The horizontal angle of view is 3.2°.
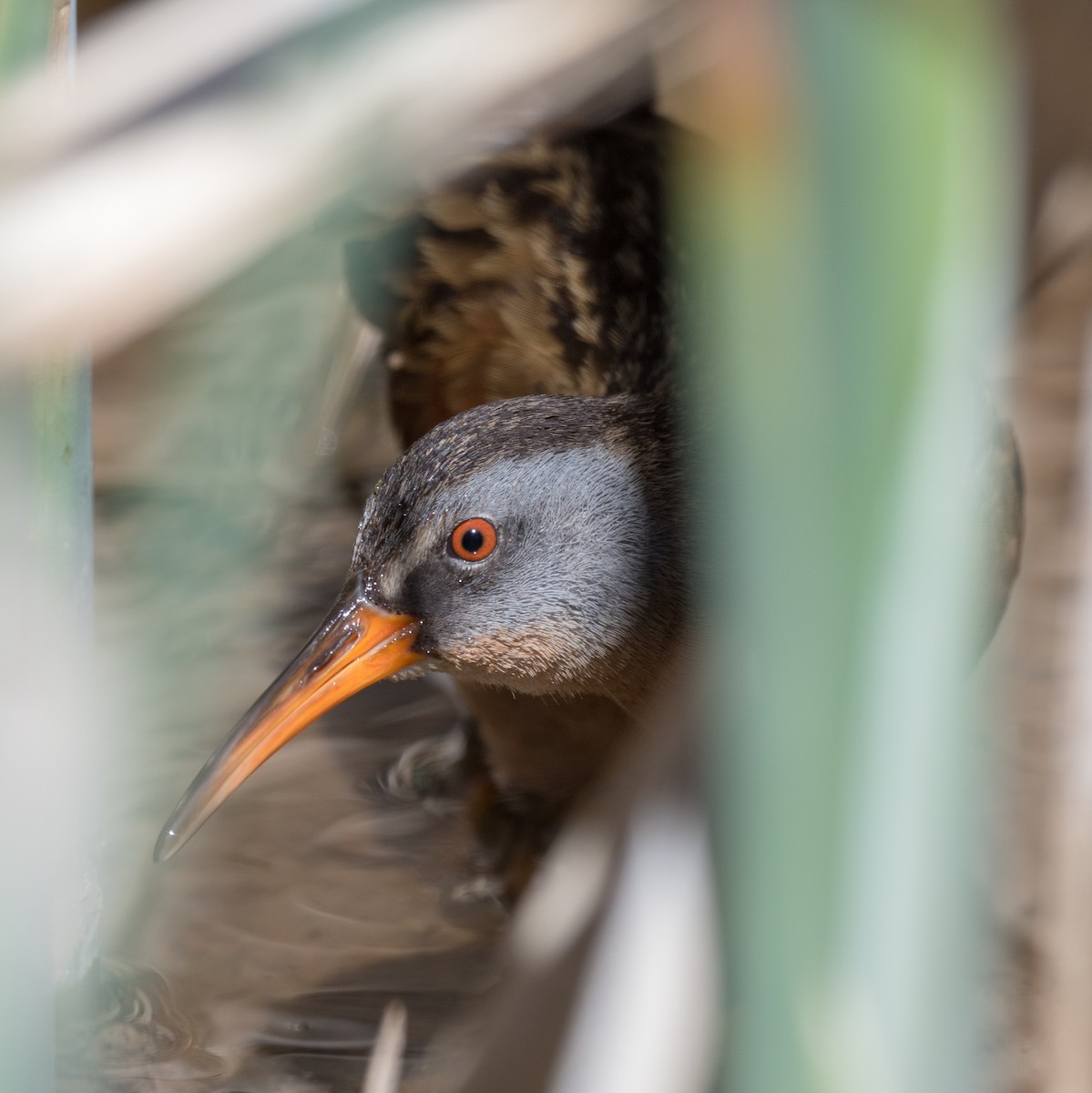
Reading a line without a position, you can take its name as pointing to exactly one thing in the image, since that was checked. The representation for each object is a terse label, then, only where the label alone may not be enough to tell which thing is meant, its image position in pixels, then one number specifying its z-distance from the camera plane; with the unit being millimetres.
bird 2225
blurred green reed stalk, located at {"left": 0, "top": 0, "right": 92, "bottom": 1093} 1962
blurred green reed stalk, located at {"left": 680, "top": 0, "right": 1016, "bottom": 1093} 1414
